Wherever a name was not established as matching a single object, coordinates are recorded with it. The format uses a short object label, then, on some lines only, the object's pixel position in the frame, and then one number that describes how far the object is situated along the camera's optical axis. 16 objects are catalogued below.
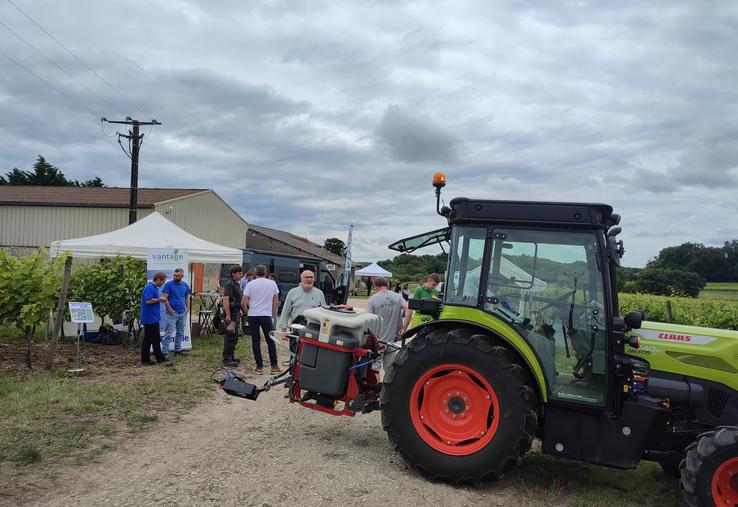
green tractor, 3.85
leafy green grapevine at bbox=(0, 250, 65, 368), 7.59
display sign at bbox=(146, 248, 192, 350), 9.74
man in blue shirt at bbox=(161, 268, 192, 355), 9.04
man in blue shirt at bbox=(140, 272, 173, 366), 8.38
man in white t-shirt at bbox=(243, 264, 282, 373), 8.20
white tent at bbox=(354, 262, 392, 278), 26.85
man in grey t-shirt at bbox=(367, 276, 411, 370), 6.88
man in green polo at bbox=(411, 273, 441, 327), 8.27
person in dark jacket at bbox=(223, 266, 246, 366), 8.73
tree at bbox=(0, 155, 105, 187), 47.06
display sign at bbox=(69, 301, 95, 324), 7.93
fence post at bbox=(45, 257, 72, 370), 7.42
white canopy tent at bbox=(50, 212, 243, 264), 10.99
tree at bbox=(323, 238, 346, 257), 64.56
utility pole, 19.78
